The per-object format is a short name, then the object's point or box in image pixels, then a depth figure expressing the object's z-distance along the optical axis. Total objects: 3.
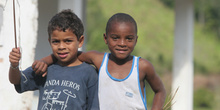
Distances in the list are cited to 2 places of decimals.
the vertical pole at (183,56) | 12.08
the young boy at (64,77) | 5.07
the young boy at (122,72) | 5.23
